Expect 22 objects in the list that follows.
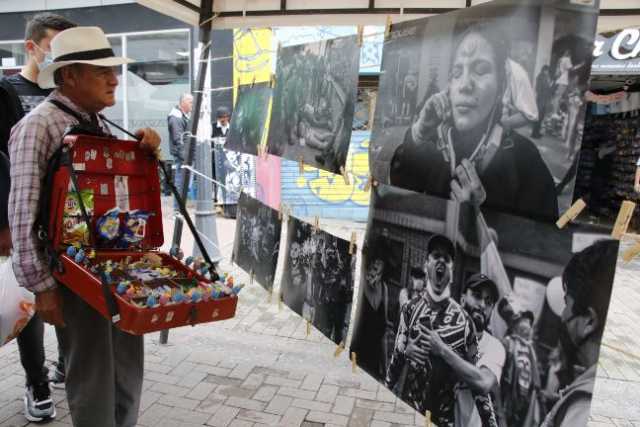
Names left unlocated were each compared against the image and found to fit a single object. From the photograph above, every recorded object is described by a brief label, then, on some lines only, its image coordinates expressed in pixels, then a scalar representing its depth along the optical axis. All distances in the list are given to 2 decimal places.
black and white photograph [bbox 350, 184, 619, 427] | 1.78
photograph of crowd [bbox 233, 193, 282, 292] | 3.77
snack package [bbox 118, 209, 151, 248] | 2.39
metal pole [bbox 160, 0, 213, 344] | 3.83
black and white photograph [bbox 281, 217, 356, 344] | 3.03
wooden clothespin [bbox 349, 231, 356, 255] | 2.88
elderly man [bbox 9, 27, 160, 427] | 2.11
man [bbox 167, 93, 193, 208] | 8.52
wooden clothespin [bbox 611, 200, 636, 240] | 1.64
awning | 3.35
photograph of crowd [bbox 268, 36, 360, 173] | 2.88
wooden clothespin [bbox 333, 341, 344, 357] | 2.99
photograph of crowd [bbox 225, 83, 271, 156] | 3.82
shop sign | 8.50
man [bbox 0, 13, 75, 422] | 2.71
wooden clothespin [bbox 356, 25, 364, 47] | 2.75
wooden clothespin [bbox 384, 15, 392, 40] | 2.56
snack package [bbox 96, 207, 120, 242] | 2.31
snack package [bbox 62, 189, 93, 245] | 2.17
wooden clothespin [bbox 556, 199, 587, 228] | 1.69
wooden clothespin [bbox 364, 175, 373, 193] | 2.66
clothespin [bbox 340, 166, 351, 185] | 2.86
